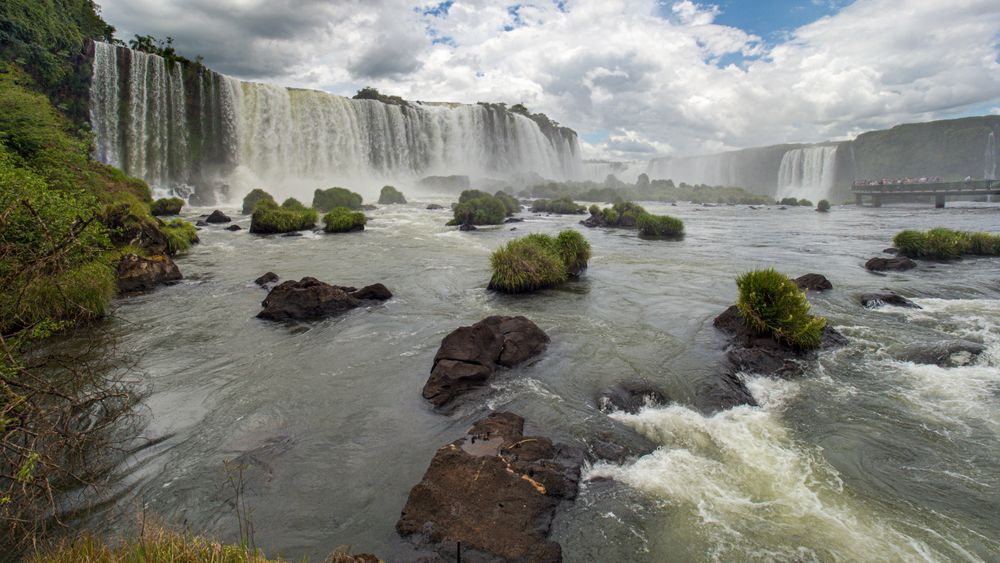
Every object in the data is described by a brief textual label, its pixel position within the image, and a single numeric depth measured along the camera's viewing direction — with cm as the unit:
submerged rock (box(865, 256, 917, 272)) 1906
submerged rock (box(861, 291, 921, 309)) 1360
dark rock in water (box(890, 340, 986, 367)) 942
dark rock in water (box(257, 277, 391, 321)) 1322
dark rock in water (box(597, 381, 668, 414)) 804
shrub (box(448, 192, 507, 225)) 3797
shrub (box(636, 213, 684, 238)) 3281
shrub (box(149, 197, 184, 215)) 3666
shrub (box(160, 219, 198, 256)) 2282
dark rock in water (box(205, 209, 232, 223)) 3603
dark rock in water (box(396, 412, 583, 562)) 475
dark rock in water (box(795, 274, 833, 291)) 1573
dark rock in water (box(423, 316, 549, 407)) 852
